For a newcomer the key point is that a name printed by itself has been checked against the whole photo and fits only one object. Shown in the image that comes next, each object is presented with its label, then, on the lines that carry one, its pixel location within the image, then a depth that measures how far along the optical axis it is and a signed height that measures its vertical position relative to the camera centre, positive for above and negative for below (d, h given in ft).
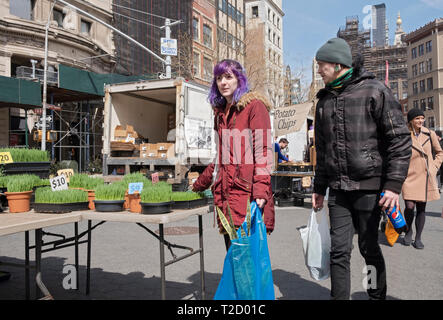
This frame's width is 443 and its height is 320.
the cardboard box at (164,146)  35.53 +1.93
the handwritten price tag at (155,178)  11.87 -0.33
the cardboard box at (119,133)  37.67 +3.32
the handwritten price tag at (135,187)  10.35 -0.53
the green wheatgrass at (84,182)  11.34 -0.42
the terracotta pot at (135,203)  9.99 -0.92
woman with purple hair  9.37 +0.43
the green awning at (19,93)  61.91 +12.31
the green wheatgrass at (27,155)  12.47 +0.44
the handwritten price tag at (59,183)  10.61 -0.42
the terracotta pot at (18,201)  10.23 -0.88
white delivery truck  34.50 +4.64
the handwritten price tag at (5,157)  11.99 +0.34
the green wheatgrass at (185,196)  10.03 -0.76
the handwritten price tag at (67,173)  11.96 -0.16
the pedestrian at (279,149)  37.50 +1.70
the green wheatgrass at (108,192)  9.88 -0.63
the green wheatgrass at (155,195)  9.39 -0.68
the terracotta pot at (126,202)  10.41 -0.92
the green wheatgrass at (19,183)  10.31 -0.41
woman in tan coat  19.19 -0.45
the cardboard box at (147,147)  36.06 +1.91
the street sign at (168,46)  55.31 +17.14
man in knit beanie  9.18 +0.23
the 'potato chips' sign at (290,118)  38.32 +4.93
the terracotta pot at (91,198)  10.67 -0.84
